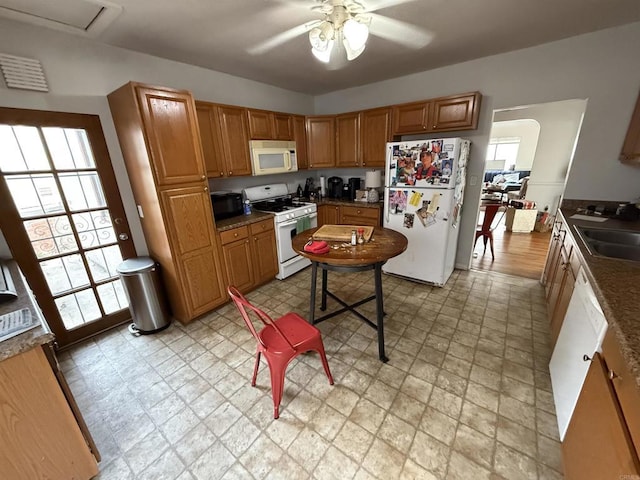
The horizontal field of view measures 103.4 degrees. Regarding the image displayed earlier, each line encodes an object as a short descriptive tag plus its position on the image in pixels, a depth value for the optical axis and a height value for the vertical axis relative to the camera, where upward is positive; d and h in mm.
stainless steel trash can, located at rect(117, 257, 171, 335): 2293 -1093
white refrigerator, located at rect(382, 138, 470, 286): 2664 -416
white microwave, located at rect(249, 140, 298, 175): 3172 +147
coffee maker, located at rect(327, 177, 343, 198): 4113 -340
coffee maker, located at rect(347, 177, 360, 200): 4016 -324
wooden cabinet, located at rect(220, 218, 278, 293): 2798 -982
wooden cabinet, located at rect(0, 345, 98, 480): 1016 -1023
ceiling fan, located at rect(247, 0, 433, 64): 1484 +879
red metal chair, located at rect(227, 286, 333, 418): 1472 -1094
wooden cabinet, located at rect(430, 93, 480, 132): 2777 +529
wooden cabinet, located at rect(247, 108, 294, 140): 3111 +540
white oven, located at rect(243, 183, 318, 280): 3254 -636
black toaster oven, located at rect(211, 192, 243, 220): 2953 -406
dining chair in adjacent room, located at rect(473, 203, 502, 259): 3473 -841
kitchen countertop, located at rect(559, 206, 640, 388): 822 -591
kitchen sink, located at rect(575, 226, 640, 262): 1742 -617
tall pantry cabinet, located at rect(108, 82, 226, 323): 2057 -135
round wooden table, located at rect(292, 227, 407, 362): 1741 -613
